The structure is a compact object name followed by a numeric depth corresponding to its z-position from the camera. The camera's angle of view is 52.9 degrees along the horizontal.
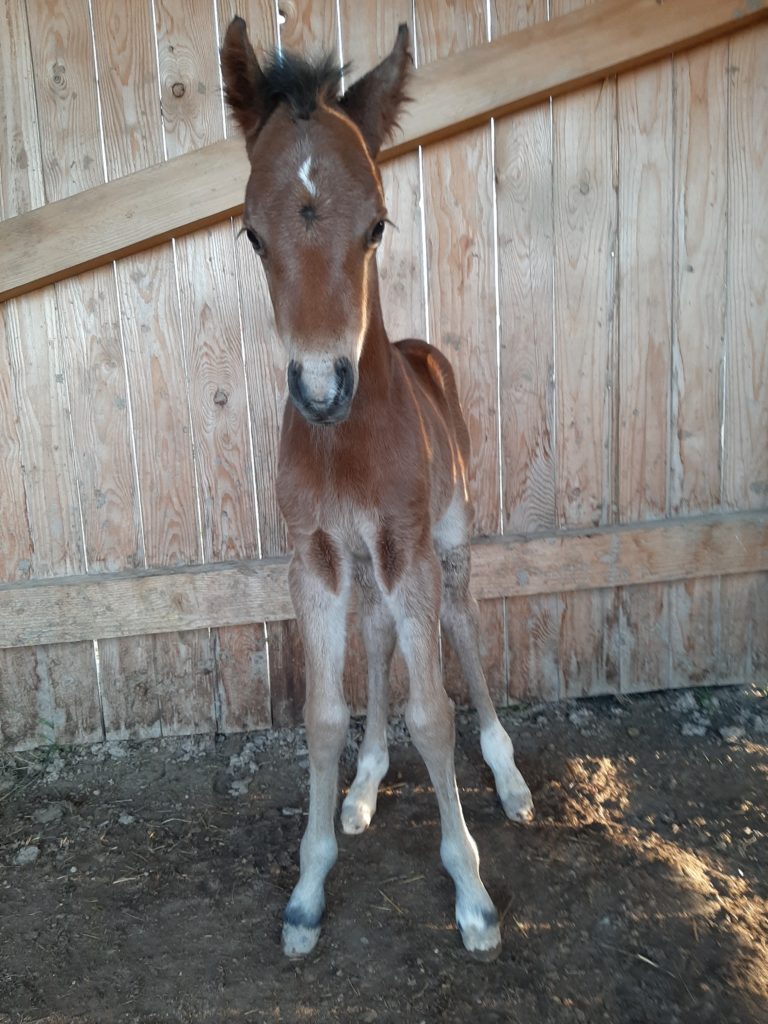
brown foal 1.77
